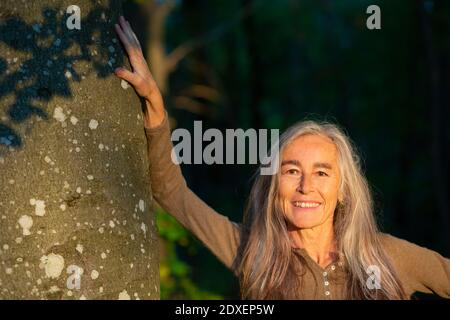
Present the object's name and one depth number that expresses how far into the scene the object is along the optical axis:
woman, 3.76
